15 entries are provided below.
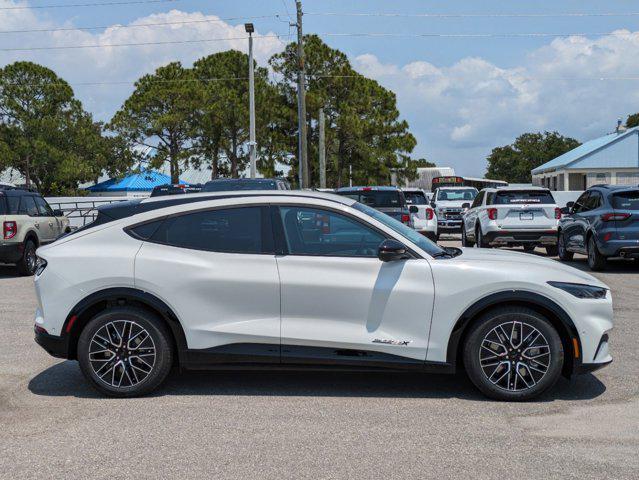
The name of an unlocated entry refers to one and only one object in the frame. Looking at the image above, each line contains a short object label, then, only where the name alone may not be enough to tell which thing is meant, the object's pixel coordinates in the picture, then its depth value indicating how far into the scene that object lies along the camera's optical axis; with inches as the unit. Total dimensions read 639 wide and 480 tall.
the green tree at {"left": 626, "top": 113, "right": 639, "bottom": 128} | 3816.4
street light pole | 1210.0
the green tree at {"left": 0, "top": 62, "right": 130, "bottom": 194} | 1887.3
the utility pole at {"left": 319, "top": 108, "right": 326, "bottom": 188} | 1771.5
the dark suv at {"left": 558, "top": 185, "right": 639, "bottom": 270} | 569.3
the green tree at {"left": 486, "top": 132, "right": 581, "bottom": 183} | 4276.6
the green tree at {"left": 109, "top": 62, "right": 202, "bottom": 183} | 1897.1
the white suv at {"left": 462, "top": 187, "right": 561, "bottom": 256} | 716.0
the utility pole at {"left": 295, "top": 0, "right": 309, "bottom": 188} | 1257.4
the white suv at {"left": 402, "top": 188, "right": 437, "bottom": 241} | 821.8
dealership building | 2229.8
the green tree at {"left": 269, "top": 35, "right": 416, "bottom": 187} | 2009.1
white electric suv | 229.8
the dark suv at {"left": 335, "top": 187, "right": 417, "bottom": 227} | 652.1
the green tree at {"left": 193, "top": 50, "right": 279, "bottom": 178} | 1926.7
